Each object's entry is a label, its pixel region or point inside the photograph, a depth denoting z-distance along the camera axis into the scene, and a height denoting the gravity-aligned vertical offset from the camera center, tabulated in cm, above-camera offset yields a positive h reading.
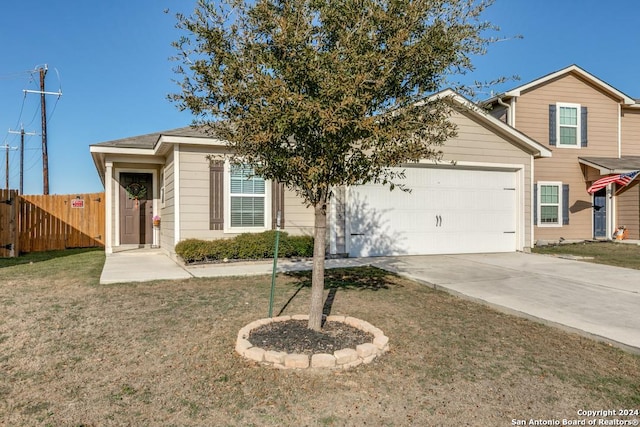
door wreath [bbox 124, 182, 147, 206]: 1132 +63
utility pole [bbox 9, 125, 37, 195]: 2626 +386
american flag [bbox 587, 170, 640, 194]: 1223 +106
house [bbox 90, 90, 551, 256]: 898 +32
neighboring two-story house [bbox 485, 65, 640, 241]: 1354 +229
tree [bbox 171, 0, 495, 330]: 302 +113
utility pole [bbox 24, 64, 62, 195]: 1644 +339
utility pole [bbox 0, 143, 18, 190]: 3100 +358
